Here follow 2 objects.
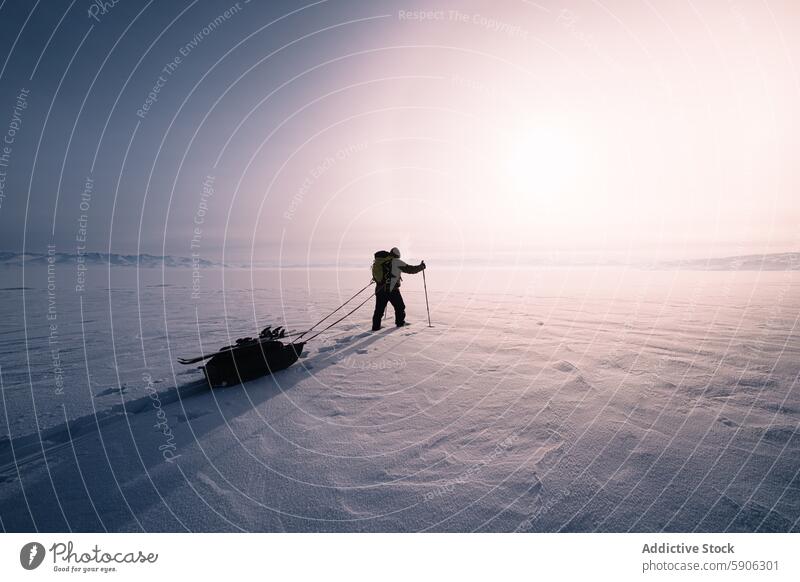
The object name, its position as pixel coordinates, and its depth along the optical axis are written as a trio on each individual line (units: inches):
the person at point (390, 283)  386.0
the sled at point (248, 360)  211.2
